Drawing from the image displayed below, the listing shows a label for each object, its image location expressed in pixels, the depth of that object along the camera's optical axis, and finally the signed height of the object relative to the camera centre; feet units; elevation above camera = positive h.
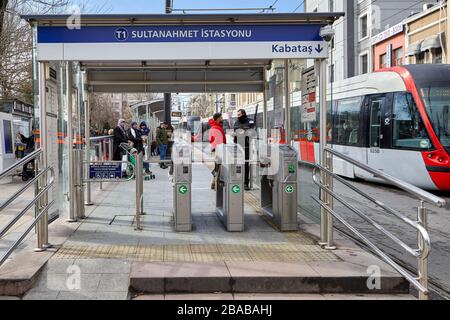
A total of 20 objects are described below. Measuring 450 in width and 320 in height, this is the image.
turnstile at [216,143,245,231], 24.73 -2.30
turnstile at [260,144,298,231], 24.81 -2.25
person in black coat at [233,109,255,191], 38.65 +0.81
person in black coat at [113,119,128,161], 42.95 +0.18
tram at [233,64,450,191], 40.27 +1.17
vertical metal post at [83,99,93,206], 32.83 +0.10
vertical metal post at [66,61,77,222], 26.43 +0.50
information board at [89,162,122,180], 27.43 -1.57
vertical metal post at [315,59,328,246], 22.24 -0.05
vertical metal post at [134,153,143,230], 24.88 -2.02
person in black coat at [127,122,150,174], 47.57 +0.37
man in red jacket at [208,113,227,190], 36.97 +0.65
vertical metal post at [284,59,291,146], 28.94 +1.82
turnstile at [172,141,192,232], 24.41 -2.16
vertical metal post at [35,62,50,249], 20.88 -0.08
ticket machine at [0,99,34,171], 54.24 +1.91
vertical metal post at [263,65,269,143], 33.78 +1.88
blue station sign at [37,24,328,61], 22.20 +4.29
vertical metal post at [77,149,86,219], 27.15 -2.38
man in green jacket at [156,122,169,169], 58.13 +0.09
